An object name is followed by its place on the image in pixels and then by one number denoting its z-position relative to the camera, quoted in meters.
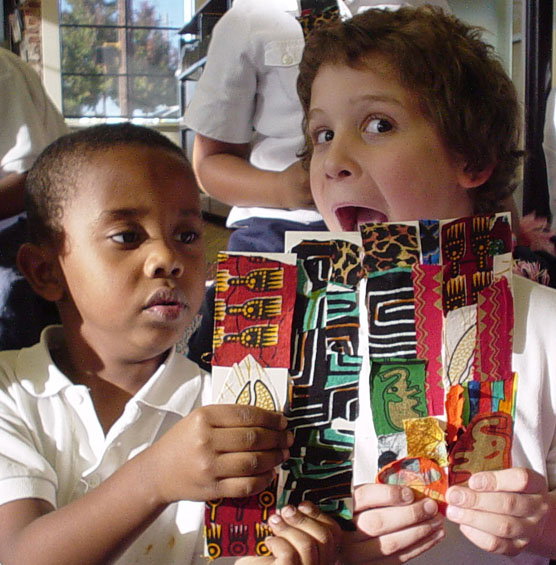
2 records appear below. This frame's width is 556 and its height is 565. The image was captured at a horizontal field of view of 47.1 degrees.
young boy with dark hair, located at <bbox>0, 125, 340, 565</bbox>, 0.39
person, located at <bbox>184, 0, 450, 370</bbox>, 0.51
